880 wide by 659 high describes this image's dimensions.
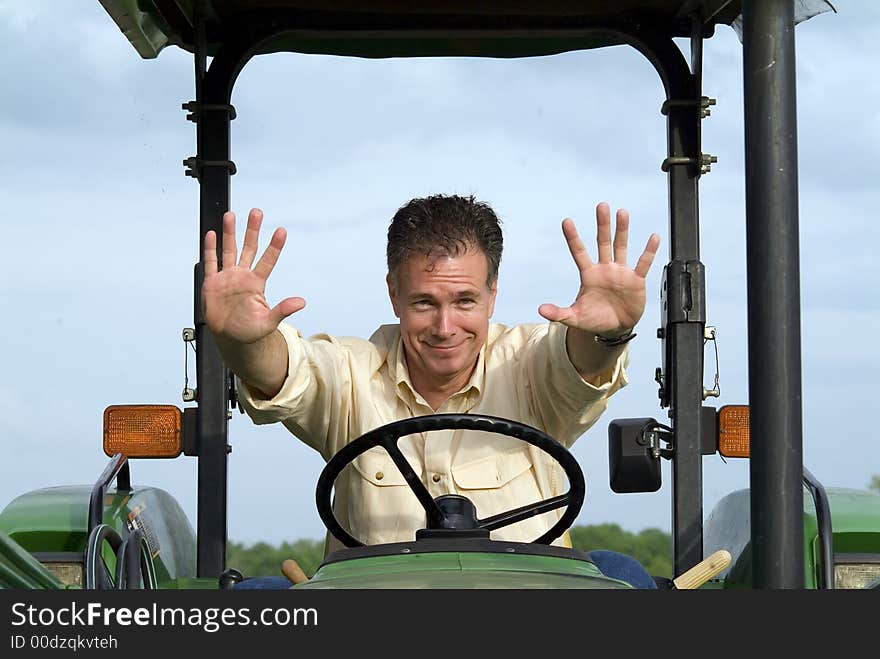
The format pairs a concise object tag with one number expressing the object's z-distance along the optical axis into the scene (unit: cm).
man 597
